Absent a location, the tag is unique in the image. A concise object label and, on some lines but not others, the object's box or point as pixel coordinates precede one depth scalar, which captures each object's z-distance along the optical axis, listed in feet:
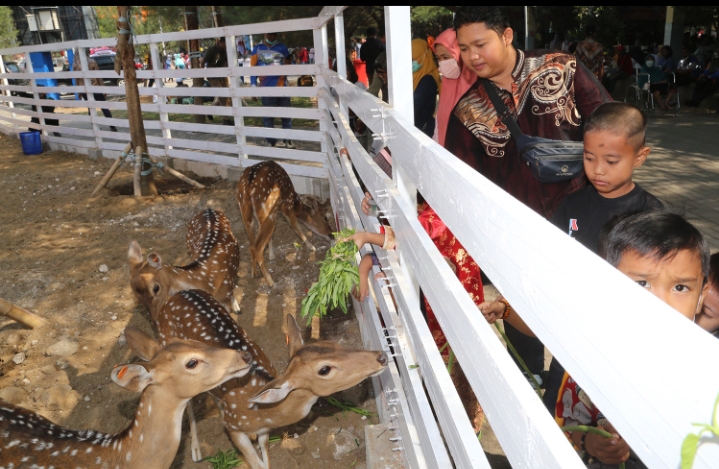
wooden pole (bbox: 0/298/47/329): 15.62
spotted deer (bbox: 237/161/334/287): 19.89
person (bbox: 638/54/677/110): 44.16
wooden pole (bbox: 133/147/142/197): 27.94
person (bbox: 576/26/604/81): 40.14
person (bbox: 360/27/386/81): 34.27
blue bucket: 41.75
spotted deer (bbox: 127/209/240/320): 15.17
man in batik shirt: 8.86
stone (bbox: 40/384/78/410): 13.48
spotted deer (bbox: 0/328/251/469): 9.75
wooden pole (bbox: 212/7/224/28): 46.26
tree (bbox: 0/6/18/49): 118.62
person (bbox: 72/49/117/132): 41.27
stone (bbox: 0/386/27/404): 13.52
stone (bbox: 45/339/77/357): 15.44
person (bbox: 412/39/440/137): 17.63
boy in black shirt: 7.39
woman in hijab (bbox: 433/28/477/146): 10.54
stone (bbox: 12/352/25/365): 15.15
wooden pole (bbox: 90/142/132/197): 28.32
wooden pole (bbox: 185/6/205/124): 41.70
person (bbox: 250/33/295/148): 34.55
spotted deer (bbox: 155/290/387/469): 9.48
